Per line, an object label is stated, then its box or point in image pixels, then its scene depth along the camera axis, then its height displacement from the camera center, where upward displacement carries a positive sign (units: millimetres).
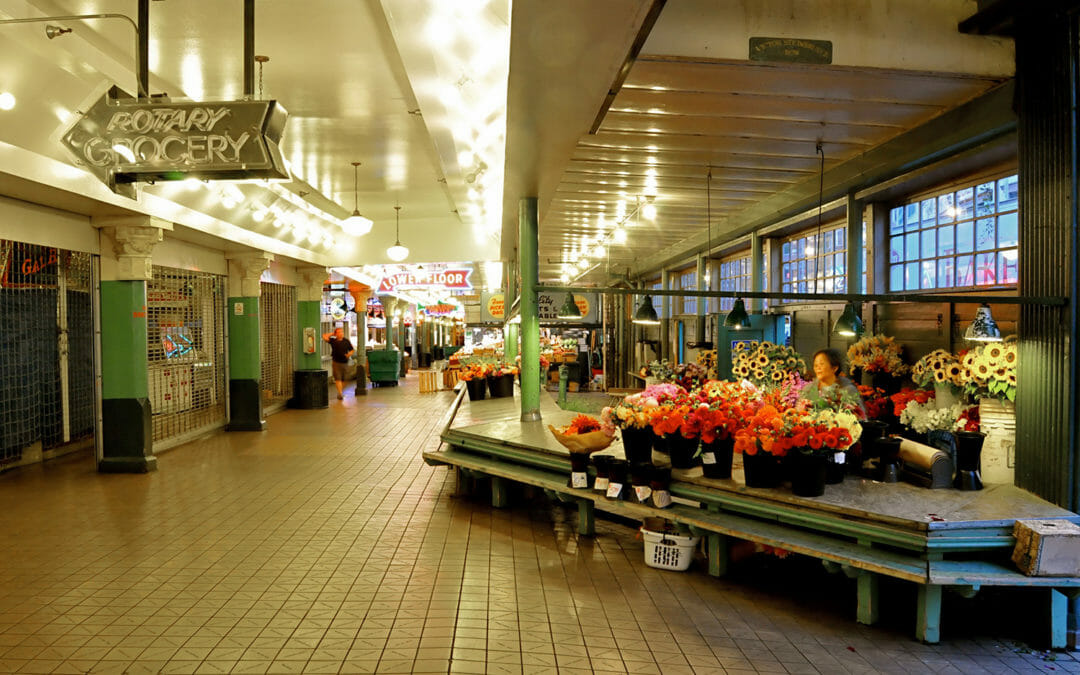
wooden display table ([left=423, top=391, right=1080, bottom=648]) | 3576 -1206
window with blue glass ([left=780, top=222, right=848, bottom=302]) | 7992 +784
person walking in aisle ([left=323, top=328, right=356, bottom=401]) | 19625 -657
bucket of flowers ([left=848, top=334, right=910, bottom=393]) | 6359 -358
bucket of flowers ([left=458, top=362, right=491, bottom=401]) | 9312 -705
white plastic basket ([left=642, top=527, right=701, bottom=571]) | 4793 -1602
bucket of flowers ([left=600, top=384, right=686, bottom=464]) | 4789 -672
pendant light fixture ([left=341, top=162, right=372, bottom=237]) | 9250 +1416
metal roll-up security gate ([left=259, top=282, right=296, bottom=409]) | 14102 -286
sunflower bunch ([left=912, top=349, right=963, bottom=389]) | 5137 -371
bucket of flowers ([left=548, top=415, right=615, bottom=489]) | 5074 -854
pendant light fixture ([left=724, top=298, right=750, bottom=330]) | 7168 +75
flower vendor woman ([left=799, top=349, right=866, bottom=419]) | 4630 -487
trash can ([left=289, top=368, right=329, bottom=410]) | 14961 -1332
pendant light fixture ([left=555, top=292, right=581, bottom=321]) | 9047 +212
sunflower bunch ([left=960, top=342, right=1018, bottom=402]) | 4535 -321
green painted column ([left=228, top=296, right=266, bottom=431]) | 11750 -699
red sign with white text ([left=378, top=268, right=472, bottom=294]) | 17172 +1229
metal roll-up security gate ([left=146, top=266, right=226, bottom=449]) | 10086 -367
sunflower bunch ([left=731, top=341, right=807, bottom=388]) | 7672 -462
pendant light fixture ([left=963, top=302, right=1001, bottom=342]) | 4328 -48
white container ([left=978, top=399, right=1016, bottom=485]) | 4477 -792
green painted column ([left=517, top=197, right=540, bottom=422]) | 6531 +167
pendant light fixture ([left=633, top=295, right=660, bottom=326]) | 9566 +145
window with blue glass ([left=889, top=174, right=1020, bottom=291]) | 5473 +732
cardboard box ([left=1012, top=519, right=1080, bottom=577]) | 3439 -1169
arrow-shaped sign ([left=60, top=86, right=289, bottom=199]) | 3795 +1072
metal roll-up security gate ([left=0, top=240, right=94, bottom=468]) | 8695 -293
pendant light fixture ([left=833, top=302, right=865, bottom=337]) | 5945 -1
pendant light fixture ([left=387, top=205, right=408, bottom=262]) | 11953 +1316
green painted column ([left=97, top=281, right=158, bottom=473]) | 8281 -641
